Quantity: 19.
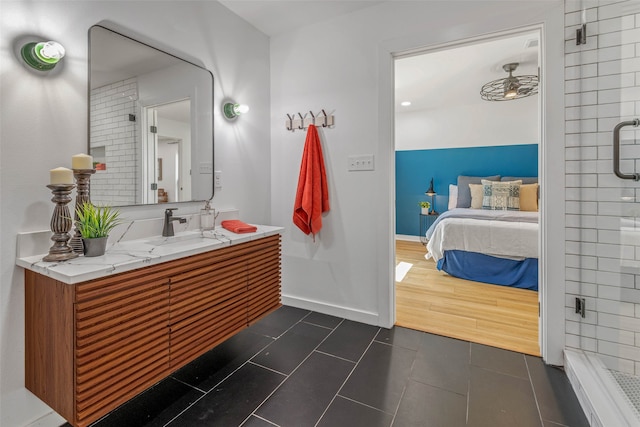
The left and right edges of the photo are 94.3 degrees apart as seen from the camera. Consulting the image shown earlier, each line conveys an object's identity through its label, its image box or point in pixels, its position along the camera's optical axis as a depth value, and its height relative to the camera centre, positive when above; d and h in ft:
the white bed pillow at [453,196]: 17.32 +0.83
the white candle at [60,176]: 4.06 +0.49
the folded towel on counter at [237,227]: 6.50 -0.36
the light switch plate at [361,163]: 7.67 +1.26
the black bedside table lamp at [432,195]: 18.19 +0.95
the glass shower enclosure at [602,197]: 5.01 +0.23
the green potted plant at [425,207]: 18.22 +0.20
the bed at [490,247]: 10.32 -1.39
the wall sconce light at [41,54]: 4.19 +2.24
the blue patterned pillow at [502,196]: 14.78 +0.73
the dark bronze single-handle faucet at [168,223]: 5.94 -0.24
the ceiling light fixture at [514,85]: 11.66 +5.18
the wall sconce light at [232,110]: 7.62 +2.64
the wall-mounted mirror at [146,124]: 5.11 +1.74
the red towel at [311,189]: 8.02 +0.58
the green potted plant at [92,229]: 4.32 -0.26
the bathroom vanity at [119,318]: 3.61 -1.52
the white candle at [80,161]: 4.33 +0.73
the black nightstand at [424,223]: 18.53 -0.81
